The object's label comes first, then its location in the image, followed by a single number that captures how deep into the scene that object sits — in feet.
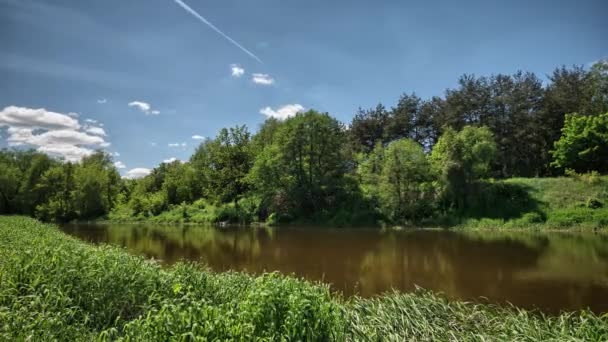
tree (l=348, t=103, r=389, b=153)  182.19
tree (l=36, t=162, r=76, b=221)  185.68
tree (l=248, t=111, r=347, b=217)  139.13
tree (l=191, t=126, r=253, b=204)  171.63
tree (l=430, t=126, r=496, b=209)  113.70
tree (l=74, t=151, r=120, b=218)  189.47
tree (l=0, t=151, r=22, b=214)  194.08
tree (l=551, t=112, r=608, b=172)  114.73
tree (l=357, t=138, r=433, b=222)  118.62
